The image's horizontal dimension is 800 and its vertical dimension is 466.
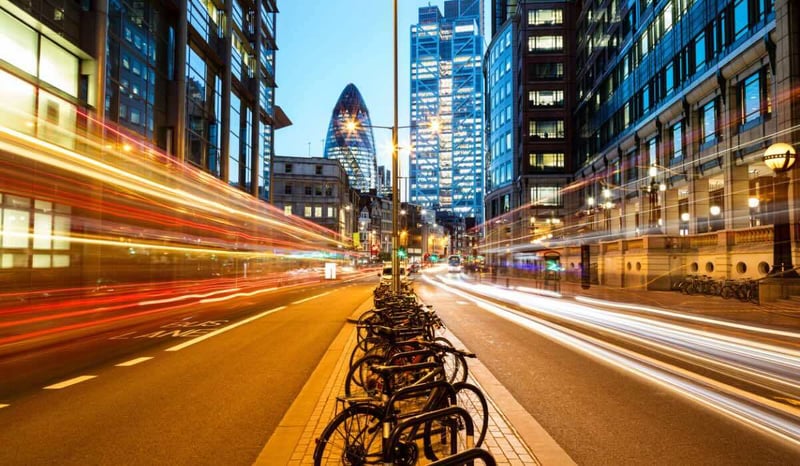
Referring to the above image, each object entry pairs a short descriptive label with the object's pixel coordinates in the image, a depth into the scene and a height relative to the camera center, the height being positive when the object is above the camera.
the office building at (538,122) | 81.44 +21.17
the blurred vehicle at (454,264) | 101.09 -1.56
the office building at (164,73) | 22.03 +10.40
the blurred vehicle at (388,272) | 33.93 -1.07
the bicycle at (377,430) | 4.04 -1.40
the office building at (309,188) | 108.31 +13.71
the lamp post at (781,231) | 21.22 +1.08
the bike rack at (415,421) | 3.58 -1.12
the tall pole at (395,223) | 20.29 +1.32
